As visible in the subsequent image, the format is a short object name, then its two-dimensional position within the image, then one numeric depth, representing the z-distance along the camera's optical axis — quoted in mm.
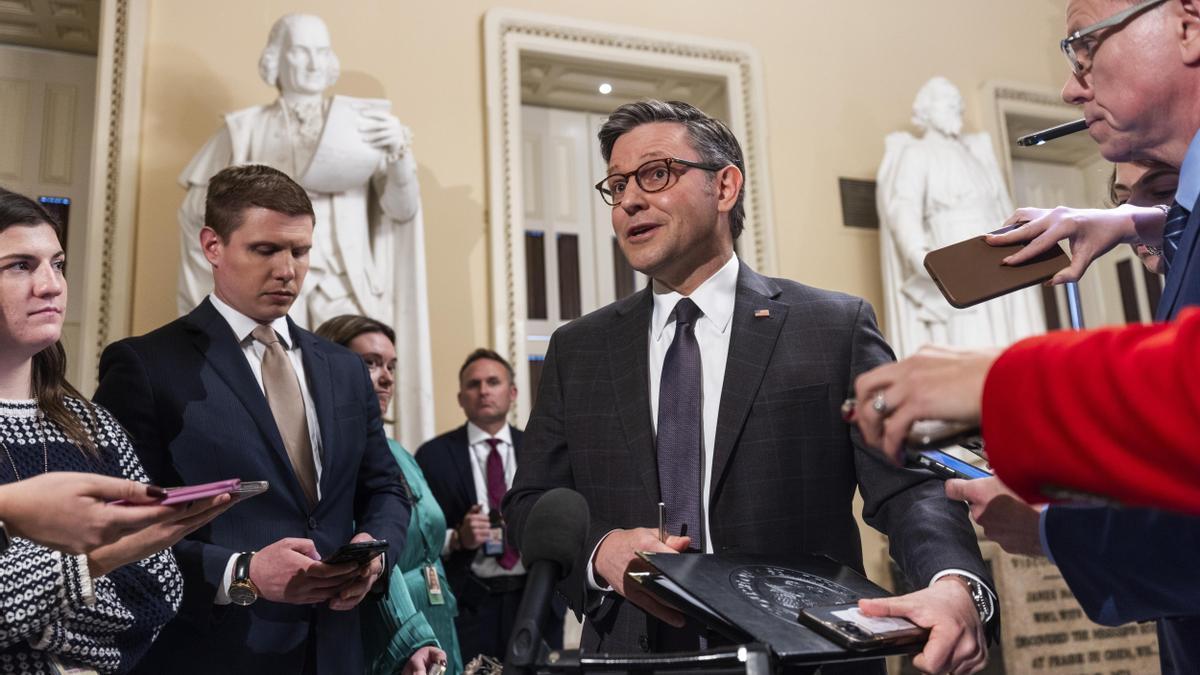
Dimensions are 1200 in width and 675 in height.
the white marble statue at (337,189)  4977
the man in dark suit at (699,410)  1880
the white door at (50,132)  6242
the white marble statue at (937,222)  6805
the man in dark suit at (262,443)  2238
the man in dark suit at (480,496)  4247
